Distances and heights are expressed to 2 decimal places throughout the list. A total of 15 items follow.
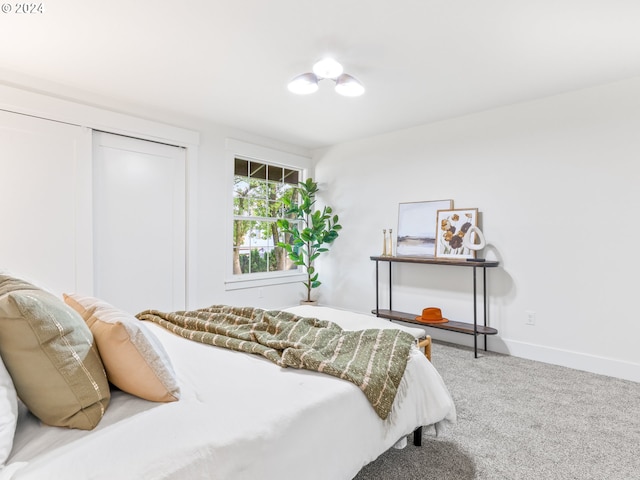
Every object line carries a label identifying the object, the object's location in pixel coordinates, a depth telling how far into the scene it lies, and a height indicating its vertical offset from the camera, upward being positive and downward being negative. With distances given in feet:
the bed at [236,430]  3.05 -1.83
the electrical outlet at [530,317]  11.12 -2.36
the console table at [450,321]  11.08 -2.40
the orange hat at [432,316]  11.99 -2.50
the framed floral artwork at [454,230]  12.25 +0.38
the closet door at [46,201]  9.50 +1.15
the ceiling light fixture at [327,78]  8.65 +4.09
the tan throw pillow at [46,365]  3.36 -1.17
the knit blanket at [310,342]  4.84 -1.63
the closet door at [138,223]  11.16 +0.63
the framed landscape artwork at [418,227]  13.19 +0.53
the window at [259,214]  14.99 +1.21
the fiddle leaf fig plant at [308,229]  15.78 +0.55
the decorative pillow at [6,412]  2.91 -1.47
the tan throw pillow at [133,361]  3.92 -1.31
